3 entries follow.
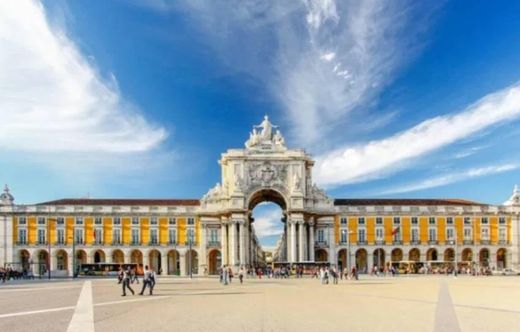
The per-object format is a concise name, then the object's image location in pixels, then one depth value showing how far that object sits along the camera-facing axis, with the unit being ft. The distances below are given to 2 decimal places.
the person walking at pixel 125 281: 109.39
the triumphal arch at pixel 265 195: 305.94
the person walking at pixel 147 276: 109.50
